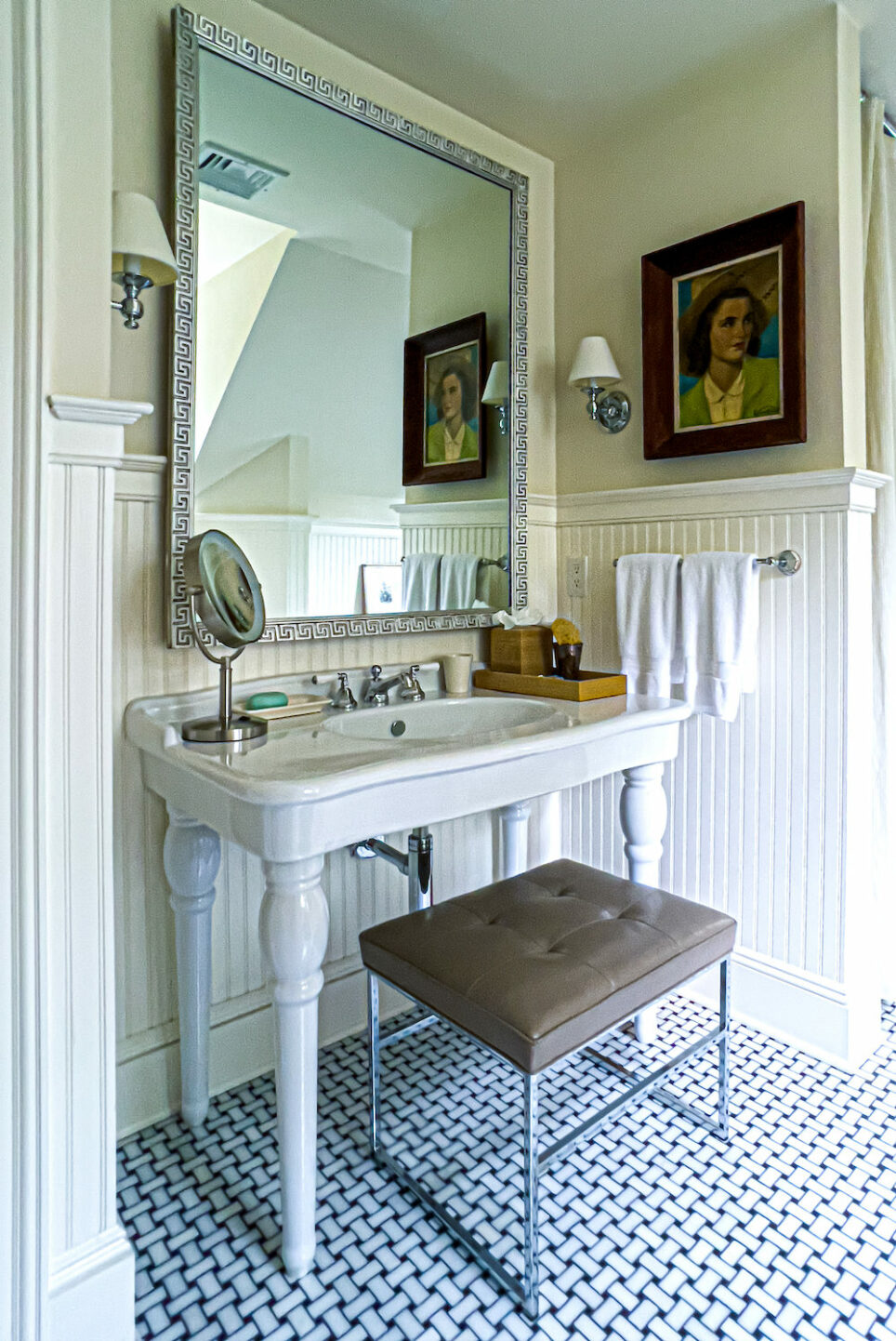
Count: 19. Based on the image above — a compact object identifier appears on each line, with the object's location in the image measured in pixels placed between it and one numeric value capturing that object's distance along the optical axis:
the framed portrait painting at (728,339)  1.78
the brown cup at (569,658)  1.91
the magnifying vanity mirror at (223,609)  1.41
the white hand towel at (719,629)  1.86
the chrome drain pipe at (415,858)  1.69
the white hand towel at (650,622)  2.00
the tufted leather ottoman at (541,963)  1.21
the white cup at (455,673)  1.97
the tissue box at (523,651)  2.01
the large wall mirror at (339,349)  1.57
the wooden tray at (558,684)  1.77
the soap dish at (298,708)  1.59
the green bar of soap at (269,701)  1.58
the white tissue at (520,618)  2.06
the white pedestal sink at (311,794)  1.17
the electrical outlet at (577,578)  2.31
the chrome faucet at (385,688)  1.78
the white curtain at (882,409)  1.93
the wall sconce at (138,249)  1.32
